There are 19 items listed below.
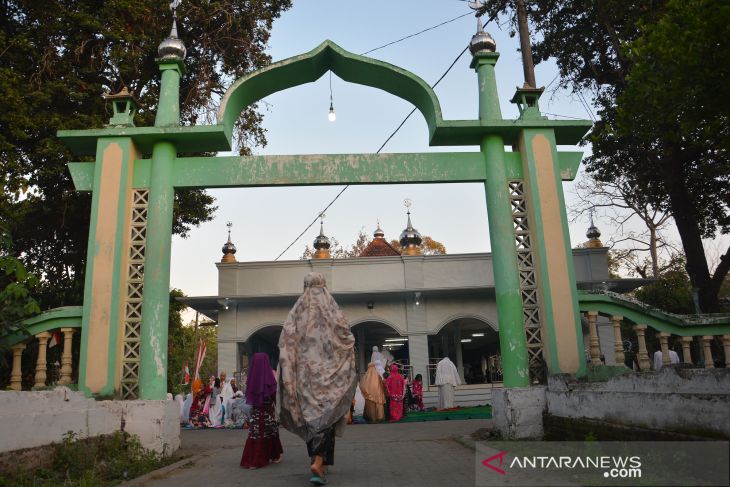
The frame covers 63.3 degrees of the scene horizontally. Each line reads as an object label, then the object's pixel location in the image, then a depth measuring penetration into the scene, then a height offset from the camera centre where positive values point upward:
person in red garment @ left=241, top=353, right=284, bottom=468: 6.59 -0.35
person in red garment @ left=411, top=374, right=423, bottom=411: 16.25 -0.32
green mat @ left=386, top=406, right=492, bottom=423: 13.31 -0.83
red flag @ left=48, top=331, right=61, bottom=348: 7.58 +0.72
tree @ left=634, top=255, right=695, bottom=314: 23.11 +2.97
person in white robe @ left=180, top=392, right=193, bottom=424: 15.06 -0.46
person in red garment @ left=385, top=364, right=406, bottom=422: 14.23 -0.25
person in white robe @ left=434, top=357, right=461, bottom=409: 16.16 -0.07
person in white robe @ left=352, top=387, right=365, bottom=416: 14.82 -0.51
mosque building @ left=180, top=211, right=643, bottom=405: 17.77 +2.60
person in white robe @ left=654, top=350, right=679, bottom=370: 12.20 +0.25
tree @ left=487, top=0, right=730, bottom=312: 6.27 +3.78
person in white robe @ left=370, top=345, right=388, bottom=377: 15.19 +0.53
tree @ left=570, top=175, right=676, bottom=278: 20.54 +5.66
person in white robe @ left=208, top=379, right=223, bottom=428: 14.39 -0.52
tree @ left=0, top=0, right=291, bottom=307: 9.94 +5.82
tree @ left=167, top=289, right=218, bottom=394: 21.04 +2.47
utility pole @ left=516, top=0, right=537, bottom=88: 11.94 +6.73
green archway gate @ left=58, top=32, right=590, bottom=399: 7.38 +2.58
